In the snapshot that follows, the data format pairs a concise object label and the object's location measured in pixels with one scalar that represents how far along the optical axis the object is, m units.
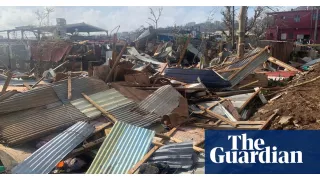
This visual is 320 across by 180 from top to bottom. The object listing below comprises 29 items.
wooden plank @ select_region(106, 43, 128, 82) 7.80
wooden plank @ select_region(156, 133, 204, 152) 5.12
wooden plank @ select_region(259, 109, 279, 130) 5.58
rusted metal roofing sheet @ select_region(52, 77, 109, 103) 6.30
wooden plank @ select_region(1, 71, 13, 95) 6.55
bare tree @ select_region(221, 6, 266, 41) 19.67
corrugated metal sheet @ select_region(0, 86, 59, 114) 5.53
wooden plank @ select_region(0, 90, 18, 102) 5.75
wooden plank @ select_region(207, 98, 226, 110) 6.77
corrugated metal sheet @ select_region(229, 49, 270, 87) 8.28
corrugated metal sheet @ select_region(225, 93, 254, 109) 7.09
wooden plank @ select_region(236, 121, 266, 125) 5.84
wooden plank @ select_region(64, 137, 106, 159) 4.71
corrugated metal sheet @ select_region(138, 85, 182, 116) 6.29
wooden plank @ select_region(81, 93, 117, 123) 5.68
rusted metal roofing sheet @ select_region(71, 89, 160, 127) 5.80
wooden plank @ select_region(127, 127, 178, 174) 4.22
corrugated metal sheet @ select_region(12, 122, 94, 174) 4.23
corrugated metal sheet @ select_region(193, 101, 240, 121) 6.40
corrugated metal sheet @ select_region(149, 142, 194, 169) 4.39
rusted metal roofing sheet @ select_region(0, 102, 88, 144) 4.98
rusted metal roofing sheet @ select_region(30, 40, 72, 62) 16.12
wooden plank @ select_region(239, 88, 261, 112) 6.89
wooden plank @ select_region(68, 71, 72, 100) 6.23
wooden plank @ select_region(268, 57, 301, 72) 10.91
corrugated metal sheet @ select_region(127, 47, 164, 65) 15.14
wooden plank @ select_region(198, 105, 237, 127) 5.96
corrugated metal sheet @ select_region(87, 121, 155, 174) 4.30
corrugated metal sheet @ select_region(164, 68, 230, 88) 8.13
